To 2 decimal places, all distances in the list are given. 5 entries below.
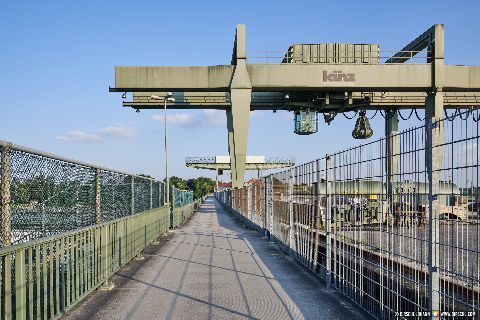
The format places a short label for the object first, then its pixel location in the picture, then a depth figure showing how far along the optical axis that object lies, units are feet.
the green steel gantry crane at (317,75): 109.19
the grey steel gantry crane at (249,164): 301.43
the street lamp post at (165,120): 89.55
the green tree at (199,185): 448.86
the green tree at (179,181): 358.02
